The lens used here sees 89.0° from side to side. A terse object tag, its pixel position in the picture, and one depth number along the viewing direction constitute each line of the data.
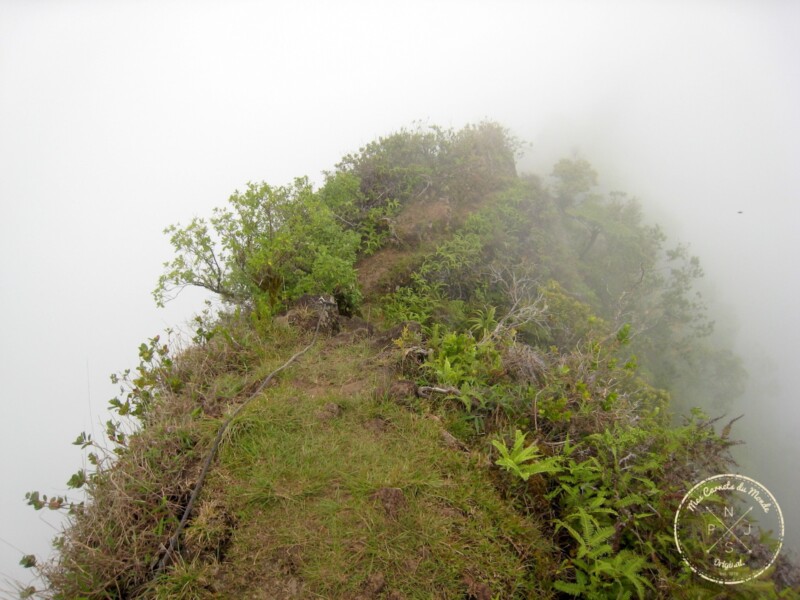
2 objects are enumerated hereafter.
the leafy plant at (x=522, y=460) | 3.73
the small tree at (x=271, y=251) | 6.84
